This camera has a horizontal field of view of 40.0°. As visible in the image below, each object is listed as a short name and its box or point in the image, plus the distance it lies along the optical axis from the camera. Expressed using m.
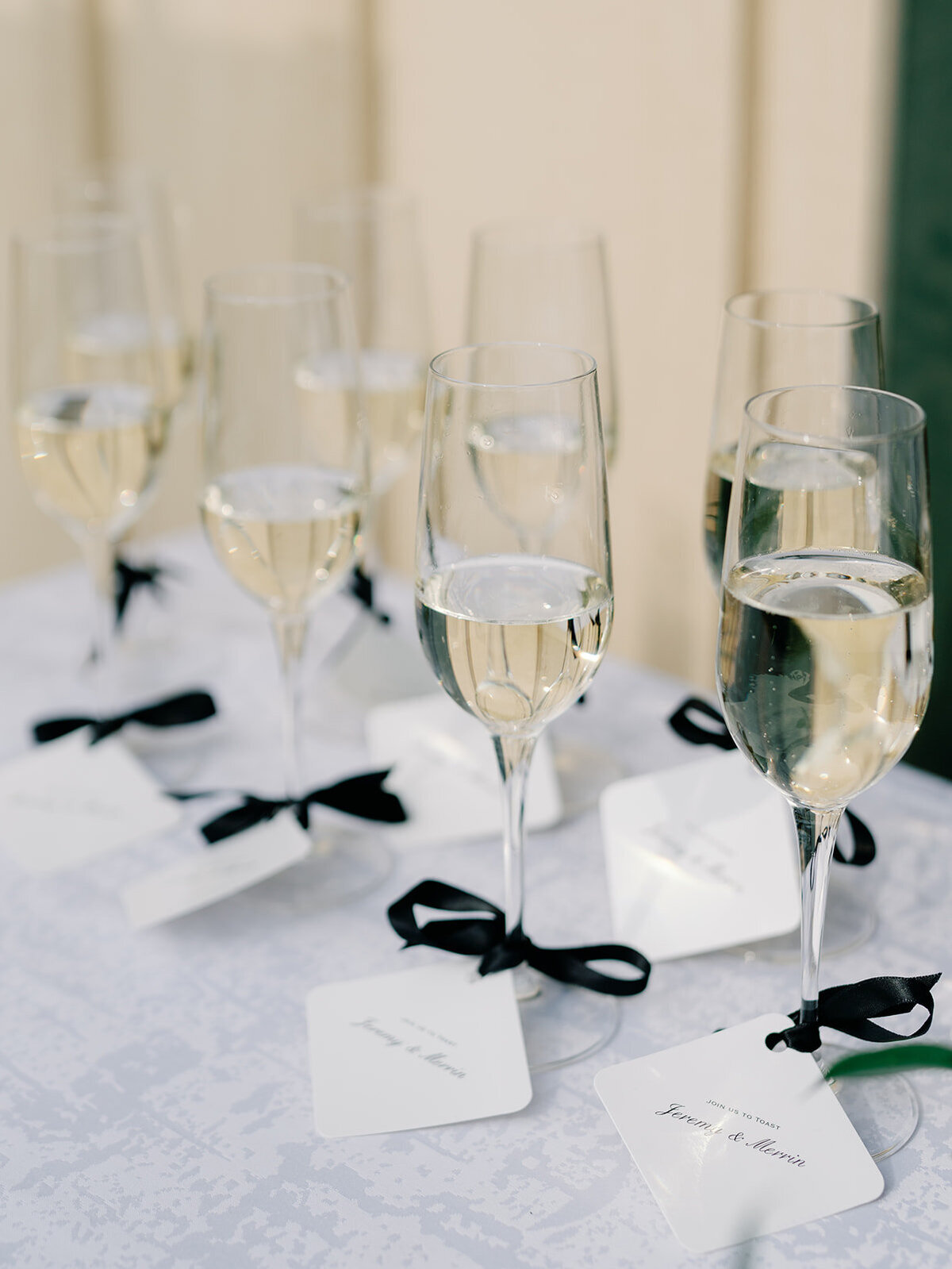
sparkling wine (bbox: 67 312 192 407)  1.01
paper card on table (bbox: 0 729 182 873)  0.90
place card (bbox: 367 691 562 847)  0.92
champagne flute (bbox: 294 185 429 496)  1.09
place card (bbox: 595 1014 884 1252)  0.58
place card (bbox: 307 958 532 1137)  0.65
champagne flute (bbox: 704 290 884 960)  0.79
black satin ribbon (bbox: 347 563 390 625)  1.15
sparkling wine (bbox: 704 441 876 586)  0.55
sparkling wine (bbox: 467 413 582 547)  0.64
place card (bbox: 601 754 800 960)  0.78
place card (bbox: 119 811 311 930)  0.81
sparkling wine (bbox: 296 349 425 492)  1.08
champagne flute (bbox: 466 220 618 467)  0.97
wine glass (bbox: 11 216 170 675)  0.97
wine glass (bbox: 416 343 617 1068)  0.63
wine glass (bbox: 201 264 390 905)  0.83
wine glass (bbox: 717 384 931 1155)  0.55
